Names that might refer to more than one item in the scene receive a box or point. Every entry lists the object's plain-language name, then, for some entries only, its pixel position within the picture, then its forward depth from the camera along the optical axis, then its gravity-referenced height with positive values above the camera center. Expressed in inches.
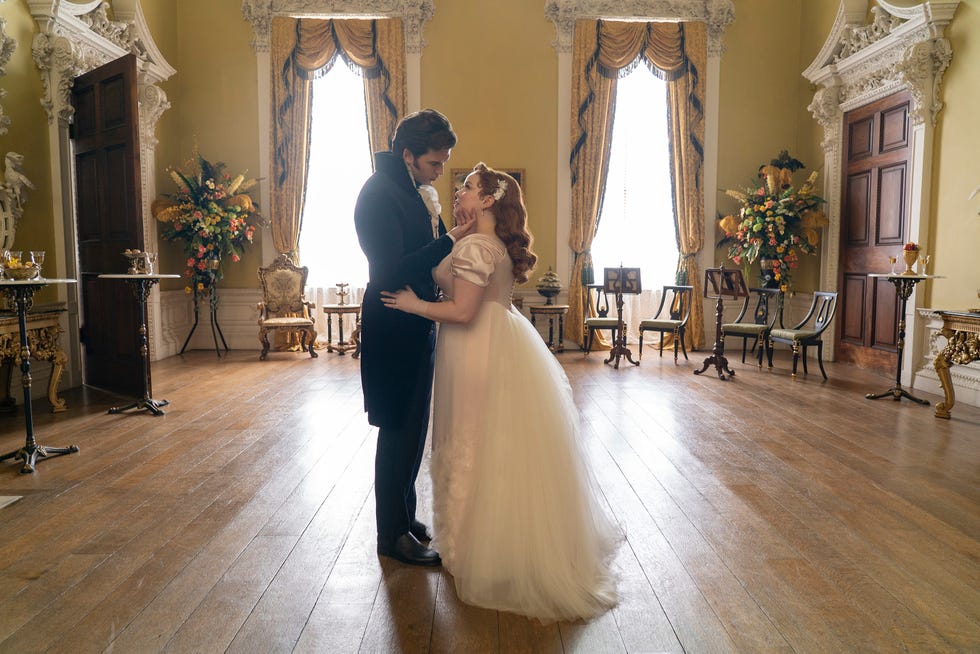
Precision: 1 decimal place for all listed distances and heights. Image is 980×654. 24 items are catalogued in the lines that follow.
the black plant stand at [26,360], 159.5 -19.7
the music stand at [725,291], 282.7 -6.5
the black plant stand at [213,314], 346.6 -20.1
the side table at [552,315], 342.3 -20.1
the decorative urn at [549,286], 351.9 -6.0
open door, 230.8 +19.9
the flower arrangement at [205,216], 329.4 +25.6
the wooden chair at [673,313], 320.2 -19.0
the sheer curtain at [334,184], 364.5 +44.8
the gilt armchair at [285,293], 345.4 -9.7
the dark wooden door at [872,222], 282.0 +21.5
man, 100.7 -5.1
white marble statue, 226.4 +24.1
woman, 93.7 -23.3
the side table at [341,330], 336.8 -26.9
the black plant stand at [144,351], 209.5 -23.8
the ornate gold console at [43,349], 214.4 -23.1
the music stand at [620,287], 314.5 -5.7
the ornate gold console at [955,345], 197.0 -19.3
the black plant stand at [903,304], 228.5 -9.5
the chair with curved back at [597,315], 332.8 -20.6
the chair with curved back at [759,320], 300.4 -21.4
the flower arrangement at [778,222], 327.3 +23.9
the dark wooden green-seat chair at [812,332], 274.2 -22.3
